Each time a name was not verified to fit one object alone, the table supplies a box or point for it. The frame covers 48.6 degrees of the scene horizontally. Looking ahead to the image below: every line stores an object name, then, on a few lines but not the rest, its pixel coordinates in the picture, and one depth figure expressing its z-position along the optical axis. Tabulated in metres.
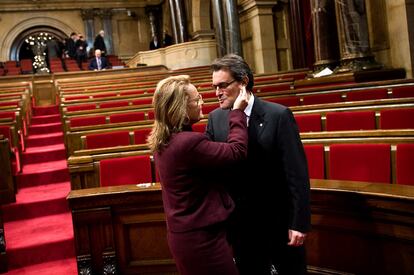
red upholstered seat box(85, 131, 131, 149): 3.46
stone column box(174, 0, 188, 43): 12.83
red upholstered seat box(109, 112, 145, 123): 4.30
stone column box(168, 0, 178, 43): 13.02
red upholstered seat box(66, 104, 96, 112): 5.26
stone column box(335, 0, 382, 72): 5.34
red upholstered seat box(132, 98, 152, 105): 5.30
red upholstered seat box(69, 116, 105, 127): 4.27
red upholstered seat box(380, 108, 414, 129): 2.98
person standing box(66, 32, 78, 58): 12.76
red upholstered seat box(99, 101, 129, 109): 5.30
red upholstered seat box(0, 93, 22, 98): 7.13
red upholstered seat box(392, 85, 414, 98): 3.87
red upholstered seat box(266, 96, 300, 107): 4.30
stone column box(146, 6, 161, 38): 16.11
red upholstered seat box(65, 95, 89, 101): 6.32
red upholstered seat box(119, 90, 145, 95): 6.32
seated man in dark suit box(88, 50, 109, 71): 10.62
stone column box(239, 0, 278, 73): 9.45
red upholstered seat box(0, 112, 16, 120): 4.91
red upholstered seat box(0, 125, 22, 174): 3.95
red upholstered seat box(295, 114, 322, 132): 3.26
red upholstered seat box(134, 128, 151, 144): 3.48
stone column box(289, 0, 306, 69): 8.99
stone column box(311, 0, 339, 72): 5.78
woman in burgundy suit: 1.29
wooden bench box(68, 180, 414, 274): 1.56
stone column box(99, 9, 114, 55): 15.95
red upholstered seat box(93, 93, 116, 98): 6.37
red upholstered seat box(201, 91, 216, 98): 5.13
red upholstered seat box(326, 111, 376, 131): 3.11
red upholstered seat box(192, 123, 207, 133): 3.47
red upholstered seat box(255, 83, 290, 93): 5.25
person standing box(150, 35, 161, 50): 12.92
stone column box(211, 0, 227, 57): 8.59
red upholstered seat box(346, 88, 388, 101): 4.02
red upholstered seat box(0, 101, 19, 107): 5.88
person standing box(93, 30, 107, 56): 11.88
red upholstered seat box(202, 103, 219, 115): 4.26
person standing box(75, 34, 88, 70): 12.44
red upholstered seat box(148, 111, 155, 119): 4.46
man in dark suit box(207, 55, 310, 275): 1.38
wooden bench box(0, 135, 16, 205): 3.34
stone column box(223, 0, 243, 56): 8.30
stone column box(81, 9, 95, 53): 15.83
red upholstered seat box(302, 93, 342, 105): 4.21
